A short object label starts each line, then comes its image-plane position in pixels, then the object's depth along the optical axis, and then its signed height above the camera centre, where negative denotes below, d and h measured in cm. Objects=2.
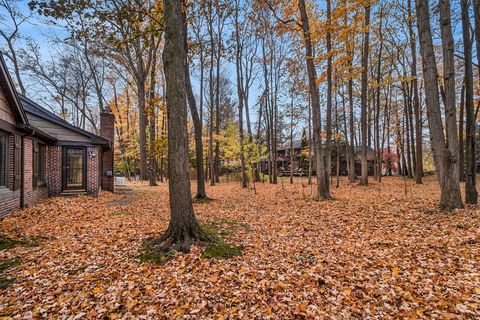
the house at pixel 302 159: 2723 +99
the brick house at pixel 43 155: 680 +78
